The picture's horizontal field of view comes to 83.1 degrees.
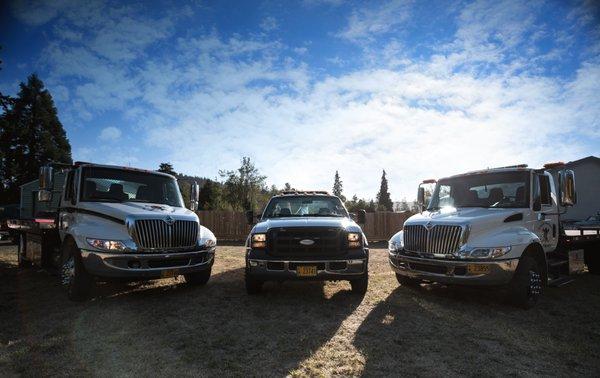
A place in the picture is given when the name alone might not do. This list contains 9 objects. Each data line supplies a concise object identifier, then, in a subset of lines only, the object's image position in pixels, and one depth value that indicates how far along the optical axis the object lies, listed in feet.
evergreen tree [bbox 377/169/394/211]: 237.33
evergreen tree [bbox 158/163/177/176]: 147.78
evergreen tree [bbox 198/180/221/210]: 110.11
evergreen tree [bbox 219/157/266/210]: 120.06
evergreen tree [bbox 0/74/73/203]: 125.08
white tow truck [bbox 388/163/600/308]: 18.35
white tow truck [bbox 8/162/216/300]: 18.29
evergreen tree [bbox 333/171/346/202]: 294.09
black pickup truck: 18.65
